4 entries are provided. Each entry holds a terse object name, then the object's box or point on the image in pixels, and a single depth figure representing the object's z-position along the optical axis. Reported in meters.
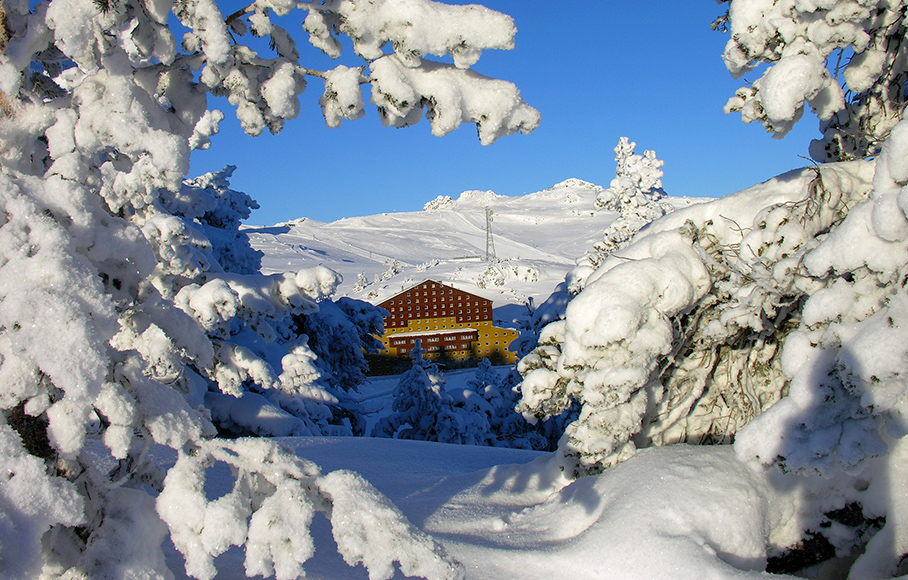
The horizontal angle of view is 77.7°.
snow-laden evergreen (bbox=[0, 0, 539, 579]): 1.79
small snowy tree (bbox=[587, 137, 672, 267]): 13.70
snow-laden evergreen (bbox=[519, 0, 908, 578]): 2.74
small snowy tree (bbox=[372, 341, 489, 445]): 12.30
